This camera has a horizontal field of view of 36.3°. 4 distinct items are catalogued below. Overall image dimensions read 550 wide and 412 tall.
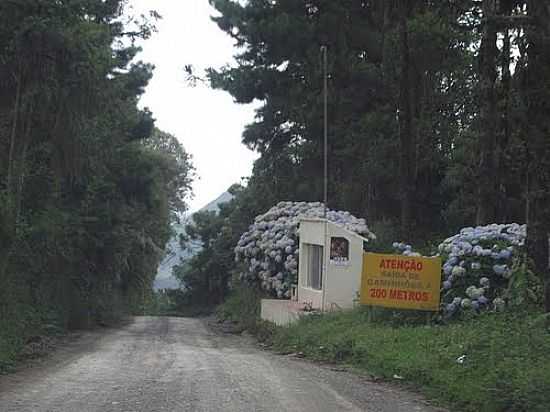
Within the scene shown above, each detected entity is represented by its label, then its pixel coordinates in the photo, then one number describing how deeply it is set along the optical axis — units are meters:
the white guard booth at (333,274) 23.87
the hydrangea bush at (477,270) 16.92
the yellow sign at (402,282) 17.61
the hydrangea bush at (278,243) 29.18
